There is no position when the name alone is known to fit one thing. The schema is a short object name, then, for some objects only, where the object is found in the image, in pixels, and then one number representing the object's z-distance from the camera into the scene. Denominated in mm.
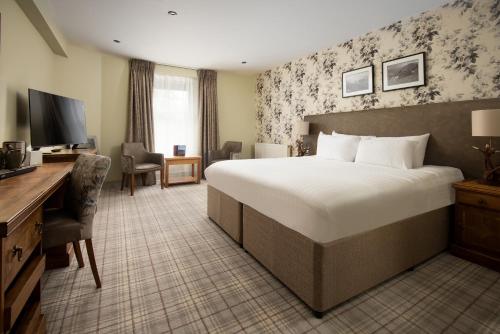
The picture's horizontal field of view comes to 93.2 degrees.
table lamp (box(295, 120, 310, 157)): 4336
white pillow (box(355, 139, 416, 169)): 2531
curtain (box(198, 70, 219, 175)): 5629
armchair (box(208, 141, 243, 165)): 5641
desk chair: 1562
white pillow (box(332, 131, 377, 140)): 3230
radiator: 5175
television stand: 2750
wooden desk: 817
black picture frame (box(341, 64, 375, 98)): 3432
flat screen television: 2480
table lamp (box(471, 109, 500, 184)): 1965
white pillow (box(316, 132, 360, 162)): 3215
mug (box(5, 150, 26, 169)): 1644
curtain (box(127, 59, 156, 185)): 4867
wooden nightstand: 1942
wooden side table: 4832
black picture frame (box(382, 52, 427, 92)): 2869
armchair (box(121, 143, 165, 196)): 4199
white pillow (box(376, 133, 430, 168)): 2607
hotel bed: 1436
